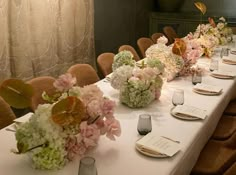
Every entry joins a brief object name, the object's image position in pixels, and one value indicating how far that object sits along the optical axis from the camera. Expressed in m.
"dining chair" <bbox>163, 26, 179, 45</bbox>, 5.62
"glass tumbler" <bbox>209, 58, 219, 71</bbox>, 3.08
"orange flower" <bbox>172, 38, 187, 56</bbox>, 2.71
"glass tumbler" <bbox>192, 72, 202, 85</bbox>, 2.65
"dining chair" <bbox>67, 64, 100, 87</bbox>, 2.74
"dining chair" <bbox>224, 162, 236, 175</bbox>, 1.50
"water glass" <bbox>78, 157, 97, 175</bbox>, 1.23
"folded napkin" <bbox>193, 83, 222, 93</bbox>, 2.44
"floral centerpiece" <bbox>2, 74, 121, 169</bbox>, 1.33
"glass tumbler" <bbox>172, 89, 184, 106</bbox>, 2.12
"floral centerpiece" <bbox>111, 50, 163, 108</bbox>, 2.04
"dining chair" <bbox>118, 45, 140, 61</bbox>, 3.73
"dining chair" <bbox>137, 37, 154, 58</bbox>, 4.37
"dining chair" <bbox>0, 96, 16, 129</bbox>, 1.95
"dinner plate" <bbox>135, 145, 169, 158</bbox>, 1.48
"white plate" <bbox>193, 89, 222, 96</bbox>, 2.41
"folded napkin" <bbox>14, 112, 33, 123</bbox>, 1.81
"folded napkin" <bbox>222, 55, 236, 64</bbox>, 3.50
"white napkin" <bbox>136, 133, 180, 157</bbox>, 1.51
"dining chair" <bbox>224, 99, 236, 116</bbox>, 3.00
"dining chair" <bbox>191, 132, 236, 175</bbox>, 1.92
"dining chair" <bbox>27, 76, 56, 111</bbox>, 2.32
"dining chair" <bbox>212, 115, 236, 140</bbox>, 2.48
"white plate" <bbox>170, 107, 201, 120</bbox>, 1.93
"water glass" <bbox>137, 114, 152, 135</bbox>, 1.69
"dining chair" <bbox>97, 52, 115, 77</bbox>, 3.25
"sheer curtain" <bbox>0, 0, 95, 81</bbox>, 3.10
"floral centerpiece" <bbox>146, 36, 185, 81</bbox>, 2.63
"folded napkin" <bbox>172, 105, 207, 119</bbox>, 1.96
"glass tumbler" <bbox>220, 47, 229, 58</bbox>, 3.72
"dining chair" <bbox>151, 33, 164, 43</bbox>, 4.96
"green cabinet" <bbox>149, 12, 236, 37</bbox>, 6.29
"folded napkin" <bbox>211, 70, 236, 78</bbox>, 2.90
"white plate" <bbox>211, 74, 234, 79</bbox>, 2.88
